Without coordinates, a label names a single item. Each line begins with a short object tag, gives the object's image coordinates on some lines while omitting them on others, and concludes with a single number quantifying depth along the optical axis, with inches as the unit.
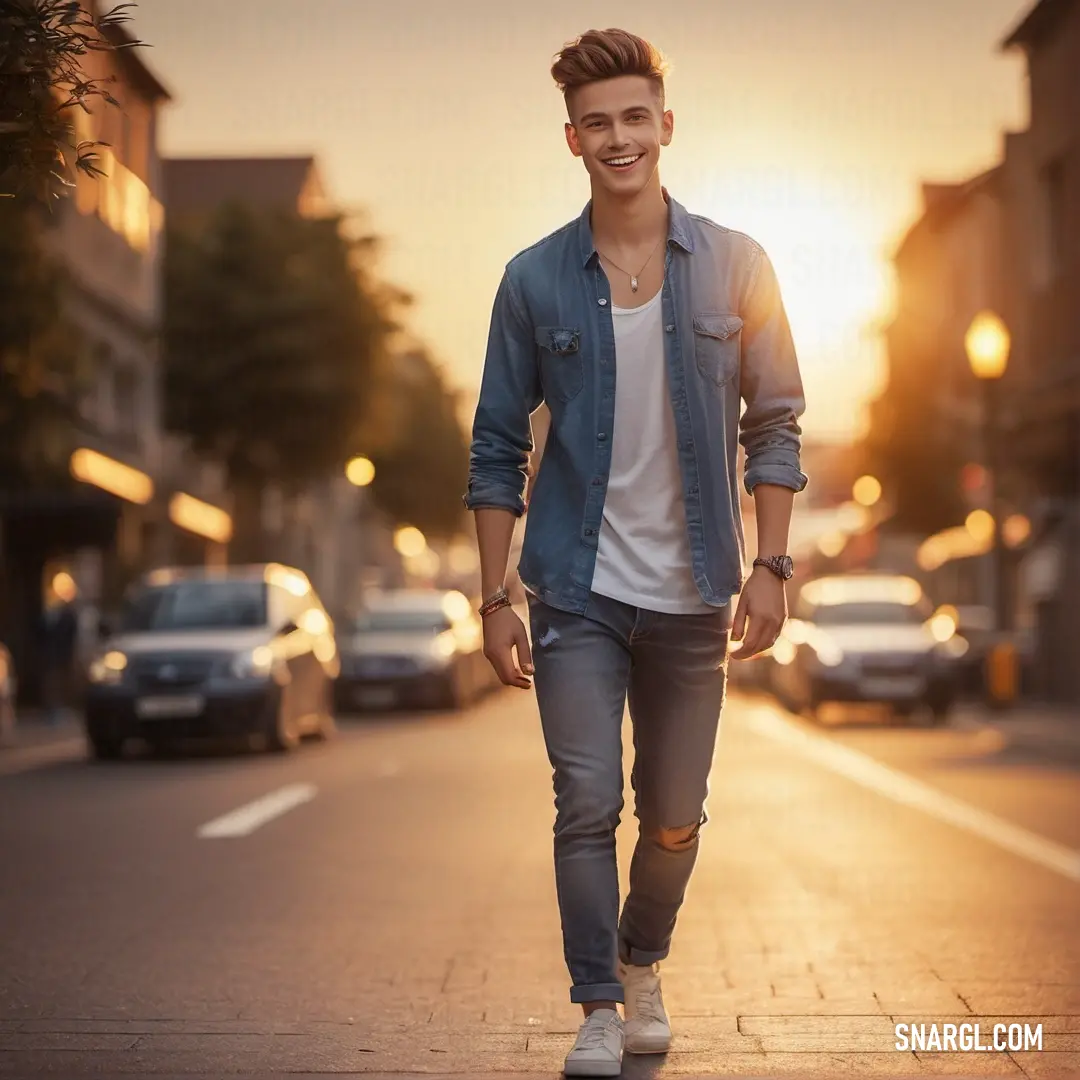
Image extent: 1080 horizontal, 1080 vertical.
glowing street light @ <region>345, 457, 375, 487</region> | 1839.3
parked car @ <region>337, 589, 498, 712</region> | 1206.3
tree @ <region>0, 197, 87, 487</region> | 957.2
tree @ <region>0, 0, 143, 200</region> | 255.1
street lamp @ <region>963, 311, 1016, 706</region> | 1042.1
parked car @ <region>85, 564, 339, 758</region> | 785.6
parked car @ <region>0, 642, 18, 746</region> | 919.0
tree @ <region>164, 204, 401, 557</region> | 2034.9
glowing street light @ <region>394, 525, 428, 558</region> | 3462.1
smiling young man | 209.9
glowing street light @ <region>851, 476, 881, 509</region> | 2100.1
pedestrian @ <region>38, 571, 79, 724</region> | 1104.8
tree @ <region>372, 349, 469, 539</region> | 3400.6
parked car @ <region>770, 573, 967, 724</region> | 1074.1
